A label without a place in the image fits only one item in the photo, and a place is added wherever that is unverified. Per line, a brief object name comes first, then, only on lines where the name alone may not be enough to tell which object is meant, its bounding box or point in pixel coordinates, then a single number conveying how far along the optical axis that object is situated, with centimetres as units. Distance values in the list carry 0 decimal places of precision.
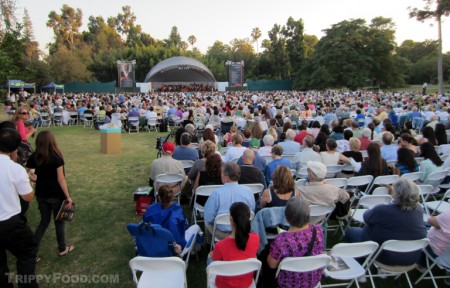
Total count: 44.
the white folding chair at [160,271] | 243
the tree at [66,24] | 6581
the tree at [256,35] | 8725
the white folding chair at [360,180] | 461
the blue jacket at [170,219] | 322
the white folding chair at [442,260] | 309
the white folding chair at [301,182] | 449
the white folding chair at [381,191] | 423
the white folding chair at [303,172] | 534
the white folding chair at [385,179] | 452
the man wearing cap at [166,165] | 499
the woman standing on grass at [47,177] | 353
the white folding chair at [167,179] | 475
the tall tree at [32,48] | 4921
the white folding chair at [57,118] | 1572
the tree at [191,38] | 9219
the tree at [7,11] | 1648
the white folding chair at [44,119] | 1556
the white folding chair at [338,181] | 451
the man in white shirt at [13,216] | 271
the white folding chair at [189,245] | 316
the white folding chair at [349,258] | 266
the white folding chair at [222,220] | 330
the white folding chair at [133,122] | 1352
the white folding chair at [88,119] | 1533
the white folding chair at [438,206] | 429
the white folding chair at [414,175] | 481
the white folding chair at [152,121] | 1376
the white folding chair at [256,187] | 410
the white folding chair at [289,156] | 637
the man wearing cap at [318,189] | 362
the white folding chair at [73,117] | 1611
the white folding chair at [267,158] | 614
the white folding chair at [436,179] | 474
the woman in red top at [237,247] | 252
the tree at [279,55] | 5607
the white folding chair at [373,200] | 371
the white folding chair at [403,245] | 282
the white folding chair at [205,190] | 408
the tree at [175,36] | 8494
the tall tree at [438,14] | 2596
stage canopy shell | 4866
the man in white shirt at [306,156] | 556
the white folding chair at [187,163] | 560
